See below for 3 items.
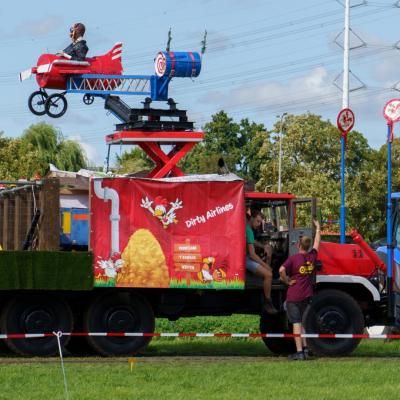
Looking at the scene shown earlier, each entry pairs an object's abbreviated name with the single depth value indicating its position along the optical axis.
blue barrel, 25.08
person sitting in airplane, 24.44
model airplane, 25.12
